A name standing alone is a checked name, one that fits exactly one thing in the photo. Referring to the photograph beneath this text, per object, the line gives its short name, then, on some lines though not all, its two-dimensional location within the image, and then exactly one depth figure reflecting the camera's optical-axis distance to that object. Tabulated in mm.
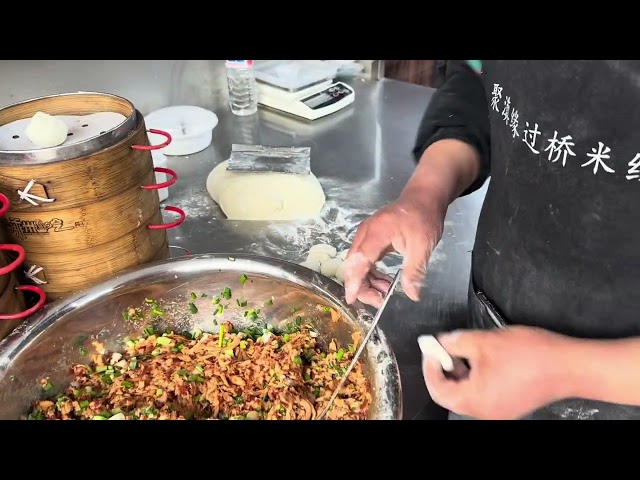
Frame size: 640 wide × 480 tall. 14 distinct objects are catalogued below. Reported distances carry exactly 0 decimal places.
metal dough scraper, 1691
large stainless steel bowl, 903
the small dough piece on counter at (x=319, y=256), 1389
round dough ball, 921
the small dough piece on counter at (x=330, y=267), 1349
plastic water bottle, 2133
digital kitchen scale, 2123
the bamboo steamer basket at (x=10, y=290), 898
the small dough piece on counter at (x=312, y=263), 1377
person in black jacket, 755
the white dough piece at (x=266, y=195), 1582
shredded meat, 942
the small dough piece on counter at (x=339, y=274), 1323
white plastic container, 1848
